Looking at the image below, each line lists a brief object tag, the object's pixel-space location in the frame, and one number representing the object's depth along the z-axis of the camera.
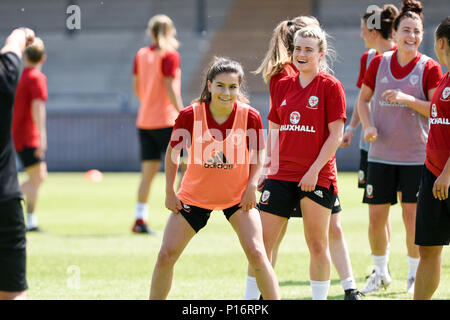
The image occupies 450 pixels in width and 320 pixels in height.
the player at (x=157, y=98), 20.09
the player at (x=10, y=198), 8.16
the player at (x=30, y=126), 20.28
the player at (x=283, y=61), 11.38
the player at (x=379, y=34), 13.44
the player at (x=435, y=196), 9.71
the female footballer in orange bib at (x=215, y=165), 9.71
